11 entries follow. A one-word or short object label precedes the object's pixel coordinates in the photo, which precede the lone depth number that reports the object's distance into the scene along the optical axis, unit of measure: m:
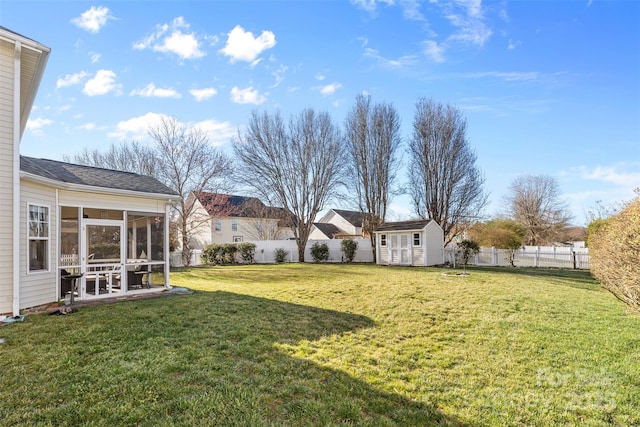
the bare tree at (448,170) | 22.73
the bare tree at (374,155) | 23.86
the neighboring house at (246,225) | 30.08
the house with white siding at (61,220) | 6.79
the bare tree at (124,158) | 24.09
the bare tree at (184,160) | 22.92
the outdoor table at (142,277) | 9.99
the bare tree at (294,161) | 23.27
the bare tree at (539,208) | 31.89
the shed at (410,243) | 18.61
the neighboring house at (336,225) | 38.34
